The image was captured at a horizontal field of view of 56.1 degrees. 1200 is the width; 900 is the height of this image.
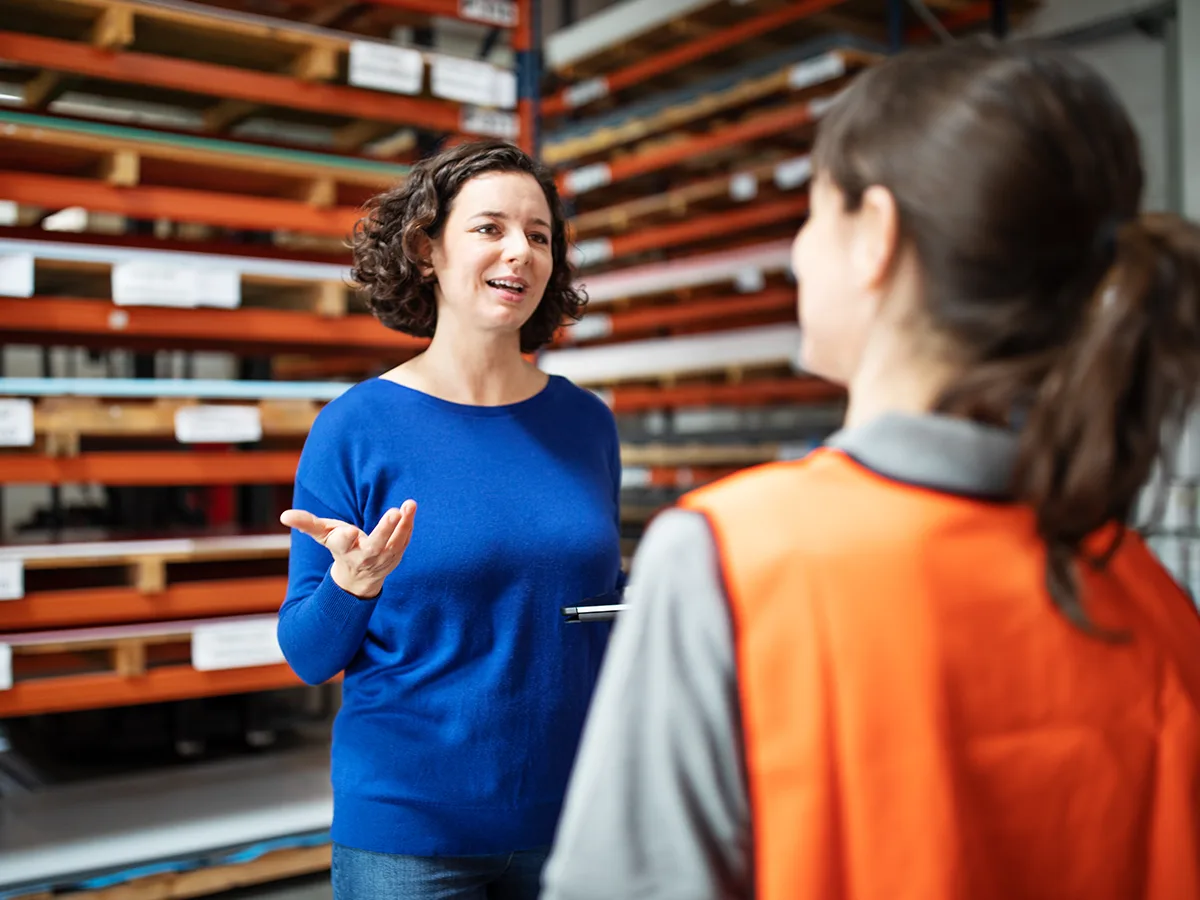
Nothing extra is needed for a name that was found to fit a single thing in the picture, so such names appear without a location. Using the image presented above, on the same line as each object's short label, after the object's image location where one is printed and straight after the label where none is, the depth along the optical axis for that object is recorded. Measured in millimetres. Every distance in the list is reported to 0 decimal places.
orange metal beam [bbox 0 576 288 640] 3262
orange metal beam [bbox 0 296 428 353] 3309
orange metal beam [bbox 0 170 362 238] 3318
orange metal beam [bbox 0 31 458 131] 3295
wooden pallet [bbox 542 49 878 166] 5172
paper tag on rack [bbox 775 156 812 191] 5395
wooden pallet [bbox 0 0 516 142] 3352
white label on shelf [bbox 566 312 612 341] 6867
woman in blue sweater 1912
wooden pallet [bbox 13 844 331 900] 3258
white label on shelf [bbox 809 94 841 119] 5289
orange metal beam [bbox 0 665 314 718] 3176
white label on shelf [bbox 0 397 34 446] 3162
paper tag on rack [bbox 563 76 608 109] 6750
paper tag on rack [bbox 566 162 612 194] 6667
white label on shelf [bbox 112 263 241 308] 3352
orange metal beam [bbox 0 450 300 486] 3283
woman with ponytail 848
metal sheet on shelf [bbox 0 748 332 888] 3271
